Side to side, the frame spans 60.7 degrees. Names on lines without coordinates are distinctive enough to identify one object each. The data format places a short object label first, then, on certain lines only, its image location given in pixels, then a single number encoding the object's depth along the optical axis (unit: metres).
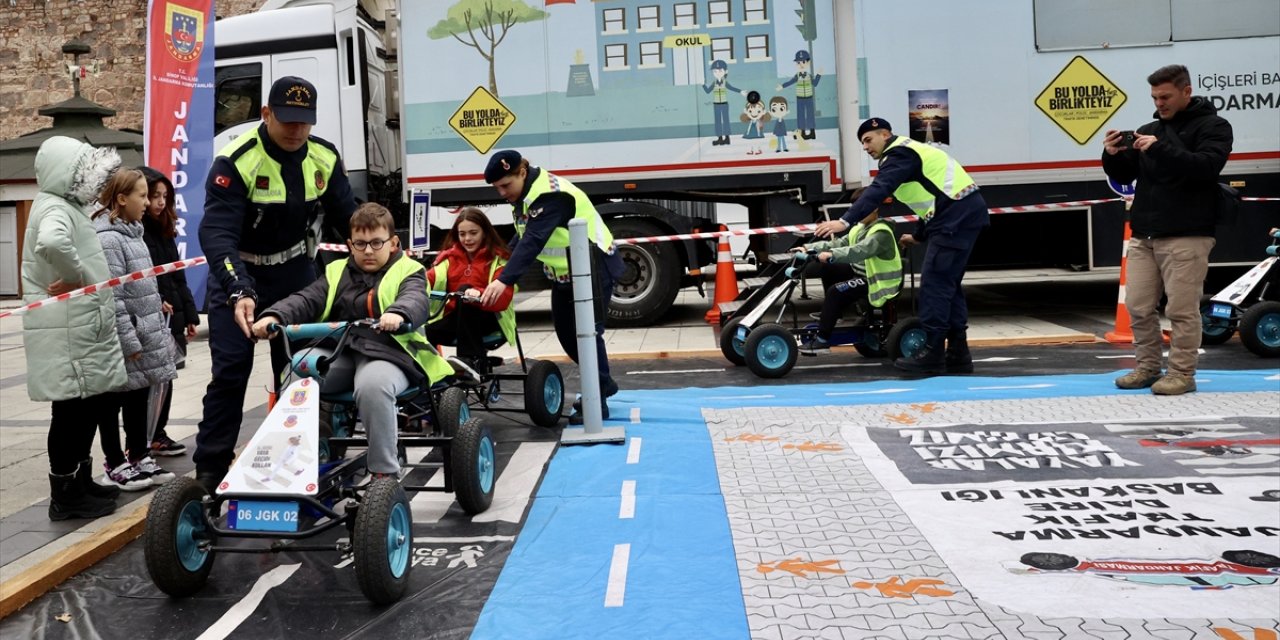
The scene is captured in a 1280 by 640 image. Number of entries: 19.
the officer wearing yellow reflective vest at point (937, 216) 7.41
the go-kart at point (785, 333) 7.84
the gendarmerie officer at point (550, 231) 5.91
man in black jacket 6.15
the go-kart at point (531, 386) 6.04
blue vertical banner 9.08
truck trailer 9.98
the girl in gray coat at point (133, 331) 5.01
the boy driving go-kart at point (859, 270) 7.69
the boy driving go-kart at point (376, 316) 4.01
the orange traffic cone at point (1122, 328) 8.87
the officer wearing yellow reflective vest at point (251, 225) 4.56
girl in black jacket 5.77
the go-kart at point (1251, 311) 7.73
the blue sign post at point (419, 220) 9.18
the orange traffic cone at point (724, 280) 11.17
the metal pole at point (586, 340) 5.57
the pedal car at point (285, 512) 3.46
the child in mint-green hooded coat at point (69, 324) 4.51
